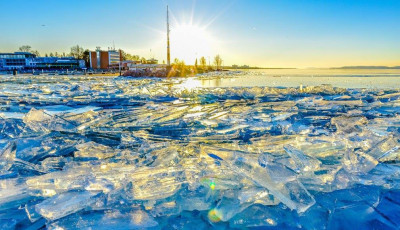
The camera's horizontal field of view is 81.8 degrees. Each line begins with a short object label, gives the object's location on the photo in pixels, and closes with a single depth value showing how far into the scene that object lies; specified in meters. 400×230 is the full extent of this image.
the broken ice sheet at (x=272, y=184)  1.33
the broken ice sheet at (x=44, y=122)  3.01
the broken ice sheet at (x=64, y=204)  1.25
